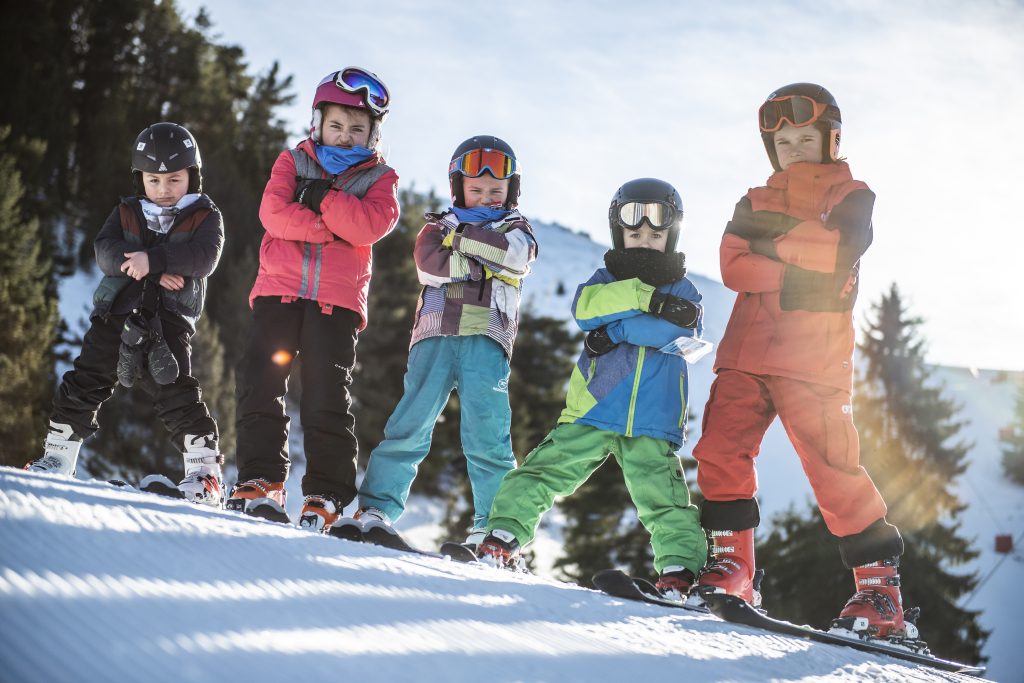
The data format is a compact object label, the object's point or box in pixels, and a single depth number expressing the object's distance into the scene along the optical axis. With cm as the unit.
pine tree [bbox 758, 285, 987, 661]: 1961
